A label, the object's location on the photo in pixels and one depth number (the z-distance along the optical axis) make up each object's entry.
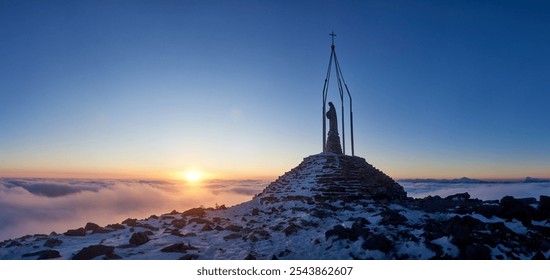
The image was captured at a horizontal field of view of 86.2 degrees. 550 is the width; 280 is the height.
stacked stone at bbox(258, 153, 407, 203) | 17.59
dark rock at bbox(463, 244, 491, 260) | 7.20
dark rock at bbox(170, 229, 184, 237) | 11.53
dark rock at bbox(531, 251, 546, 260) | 7.74
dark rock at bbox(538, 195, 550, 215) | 12.04
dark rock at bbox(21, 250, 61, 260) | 8.61
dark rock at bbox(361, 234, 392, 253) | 8.34
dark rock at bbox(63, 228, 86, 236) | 12.42
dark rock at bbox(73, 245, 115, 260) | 8.45
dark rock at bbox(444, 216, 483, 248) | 7.82
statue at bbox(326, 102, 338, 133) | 24.66
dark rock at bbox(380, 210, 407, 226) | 10.70
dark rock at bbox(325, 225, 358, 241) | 9.30
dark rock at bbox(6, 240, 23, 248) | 10.47
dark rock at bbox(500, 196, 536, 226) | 11.19
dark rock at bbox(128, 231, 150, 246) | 10.27
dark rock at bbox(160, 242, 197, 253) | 9.30
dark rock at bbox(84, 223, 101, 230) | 13.51
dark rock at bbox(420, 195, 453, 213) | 14.47
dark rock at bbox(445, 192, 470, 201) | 17.98
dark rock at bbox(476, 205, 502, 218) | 11.79
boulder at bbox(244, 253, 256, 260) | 8.21
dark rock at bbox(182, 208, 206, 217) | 17.12
